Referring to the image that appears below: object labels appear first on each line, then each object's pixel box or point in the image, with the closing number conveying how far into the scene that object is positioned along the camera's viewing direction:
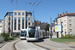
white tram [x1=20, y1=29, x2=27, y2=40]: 32.47
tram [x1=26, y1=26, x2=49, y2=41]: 21.86
